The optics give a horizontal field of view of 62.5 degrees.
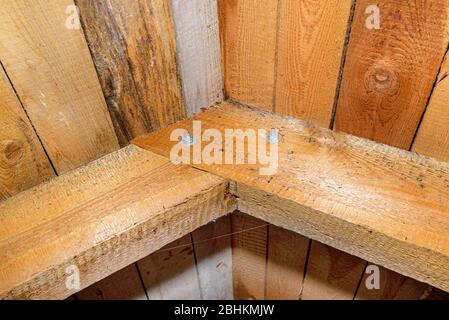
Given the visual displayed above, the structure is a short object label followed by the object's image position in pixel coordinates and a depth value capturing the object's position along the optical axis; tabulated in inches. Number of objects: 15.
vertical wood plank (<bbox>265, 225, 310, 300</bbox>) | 46.3
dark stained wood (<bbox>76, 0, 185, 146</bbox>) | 27.6
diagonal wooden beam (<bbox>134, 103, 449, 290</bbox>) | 26.5
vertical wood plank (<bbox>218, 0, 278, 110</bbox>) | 30.9
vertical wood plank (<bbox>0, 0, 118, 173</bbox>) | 24.9
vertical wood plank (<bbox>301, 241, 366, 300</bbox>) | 44.1
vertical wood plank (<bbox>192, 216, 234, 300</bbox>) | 48.1
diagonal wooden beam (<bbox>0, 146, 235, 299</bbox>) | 26.8
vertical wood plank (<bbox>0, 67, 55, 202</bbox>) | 26.9
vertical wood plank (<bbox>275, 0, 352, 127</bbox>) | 28.2
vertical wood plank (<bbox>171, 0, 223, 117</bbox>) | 31.0
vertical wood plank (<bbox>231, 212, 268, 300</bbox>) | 47.5
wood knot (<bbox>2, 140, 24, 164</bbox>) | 28.3
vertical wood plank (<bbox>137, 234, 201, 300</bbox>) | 46.7
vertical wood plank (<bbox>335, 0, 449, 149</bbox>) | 25.2
